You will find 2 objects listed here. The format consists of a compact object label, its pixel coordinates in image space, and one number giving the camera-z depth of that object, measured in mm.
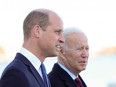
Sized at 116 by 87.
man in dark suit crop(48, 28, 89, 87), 7061
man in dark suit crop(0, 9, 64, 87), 5567
